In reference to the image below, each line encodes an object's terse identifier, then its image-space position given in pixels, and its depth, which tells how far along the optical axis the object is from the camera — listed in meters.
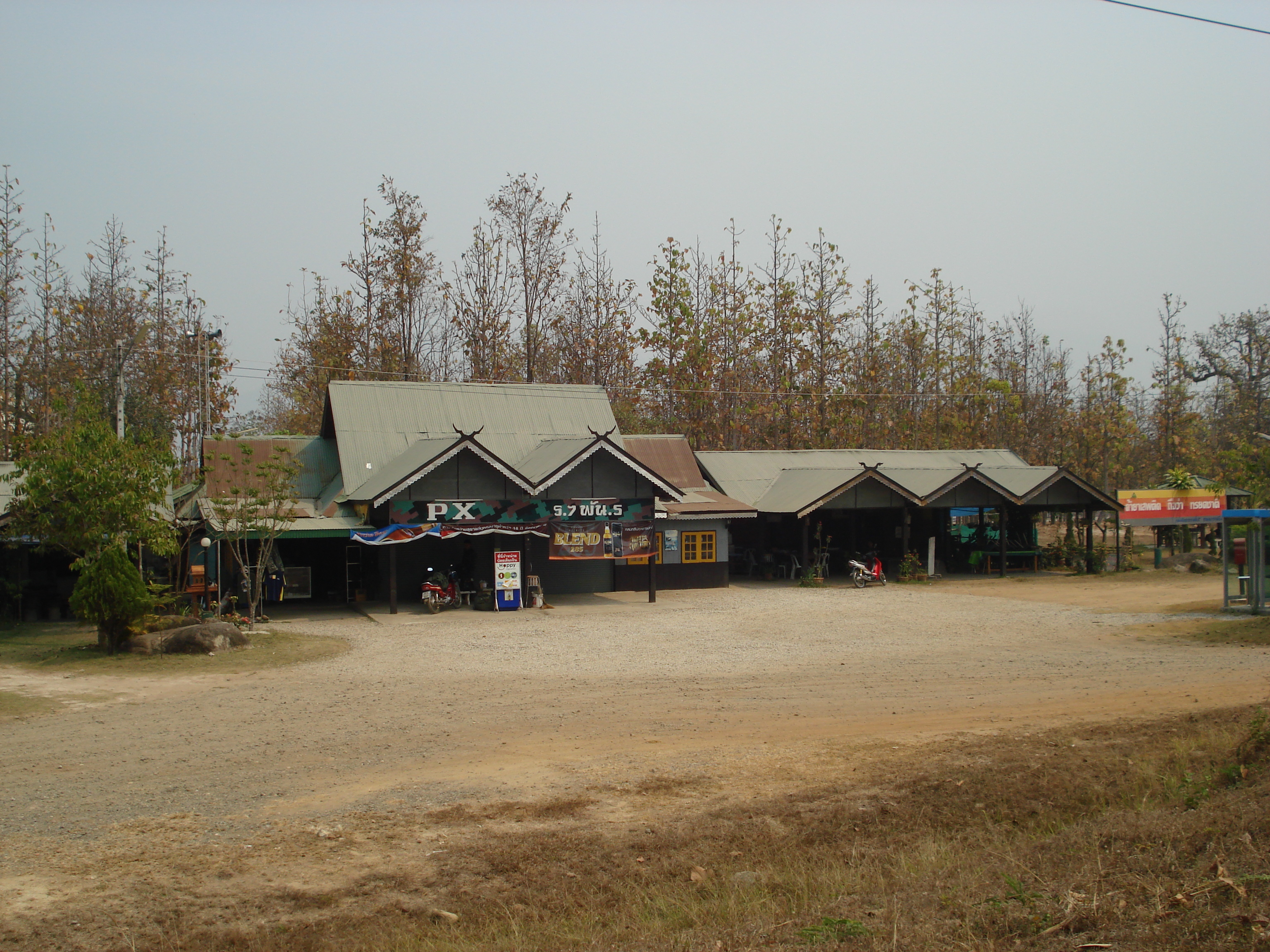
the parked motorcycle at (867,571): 28.64
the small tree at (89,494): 16.53
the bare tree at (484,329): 40.94
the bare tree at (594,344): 43.03
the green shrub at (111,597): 15.85
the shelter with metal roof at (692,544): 27.66
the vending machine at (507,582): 22.81
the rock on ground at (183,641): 15.99
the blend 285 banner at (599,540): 23.75
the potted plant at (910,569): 29.97
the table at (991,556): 32.09
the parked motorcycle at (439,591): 22.61
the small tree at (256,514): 19.42
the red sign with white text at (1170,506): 31.83
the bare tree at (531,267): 41.47
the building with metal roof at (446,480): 22.80
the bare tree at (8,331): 32.81
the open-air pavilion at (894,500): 29.69
